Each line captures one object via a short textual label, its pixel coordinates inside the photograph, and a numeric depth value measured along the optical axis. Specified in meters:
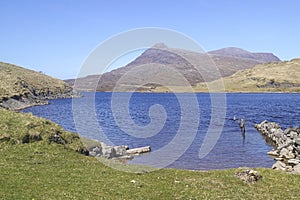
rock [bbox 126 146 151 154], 59.28
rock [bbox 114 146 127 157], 54.11
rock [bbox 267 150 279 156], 58.24
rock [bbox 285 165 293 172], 38.70
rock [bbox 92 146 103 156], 46.94
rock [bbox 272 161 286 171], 41.28
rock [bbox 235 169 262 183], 29.55
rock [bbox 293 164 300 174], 36.27
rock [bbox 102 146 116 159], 49.28
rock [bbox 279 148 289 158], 56.14
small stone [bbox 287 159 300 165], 48.04
